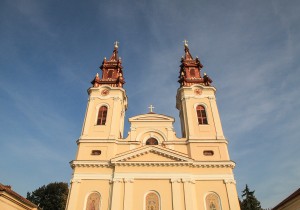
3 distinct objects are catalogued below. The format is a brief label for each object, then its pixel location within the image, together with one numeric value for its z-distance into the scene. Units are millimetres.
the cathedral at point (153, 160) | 21250
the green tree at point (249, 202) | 38656
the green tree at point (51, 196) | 49594
